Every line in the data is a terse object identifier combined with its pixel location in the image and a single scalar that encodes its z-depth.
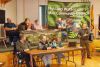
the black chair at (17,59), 4.54
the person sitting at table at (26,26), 6.09
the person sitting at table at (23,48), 4.47
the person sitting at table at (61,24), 6.74
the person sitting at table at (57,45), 4.82
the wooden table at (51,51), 4.21
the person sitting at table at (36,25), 6.67
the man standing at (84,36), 5.82
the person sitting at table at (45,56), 4.65
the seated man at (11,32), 6.22
